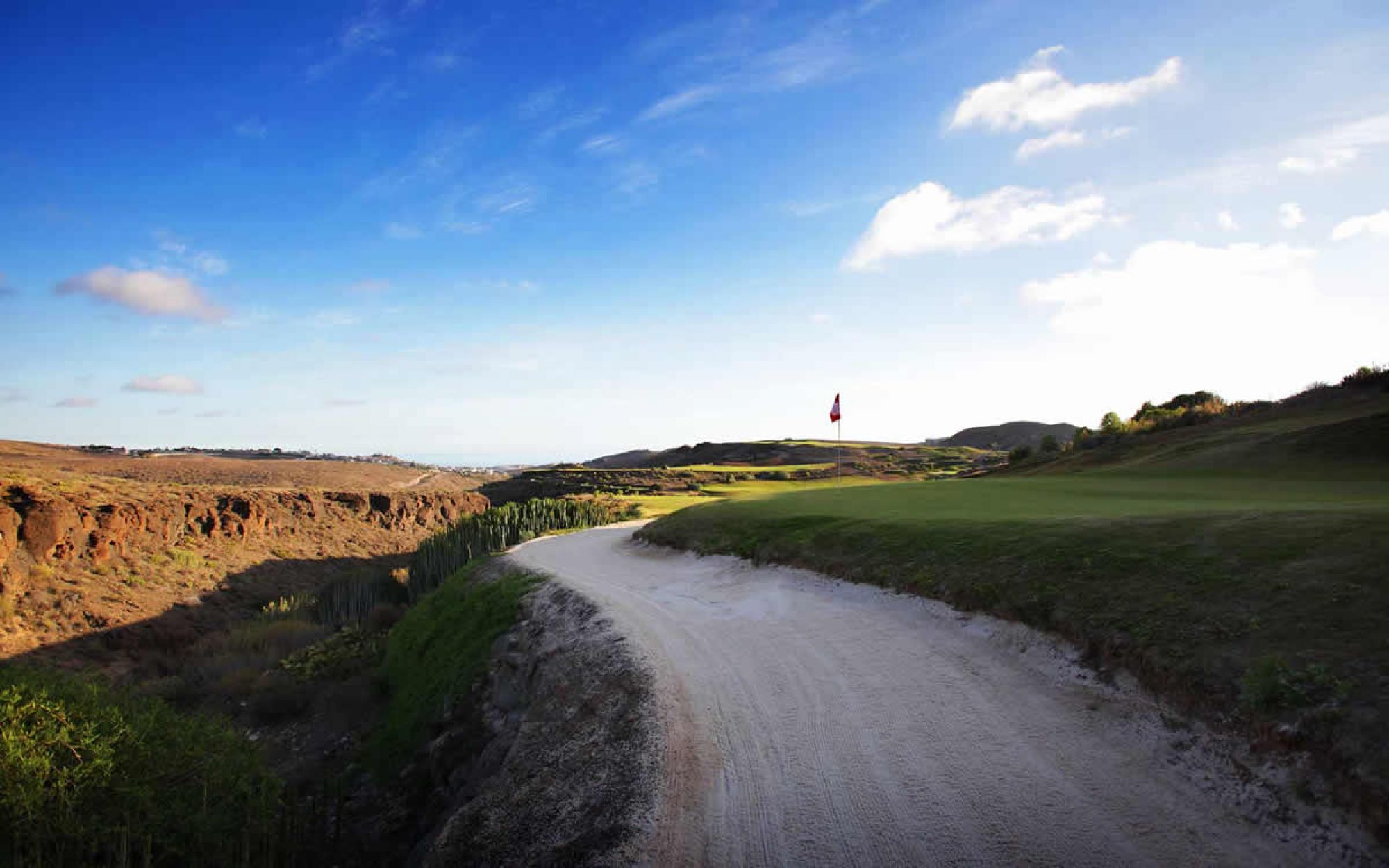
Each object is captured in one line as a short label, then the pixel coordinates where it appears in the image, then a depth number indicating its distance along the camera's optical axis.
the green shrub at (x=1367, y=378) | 25.83
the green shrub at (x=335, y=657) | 14.59
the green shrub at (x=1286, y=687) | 4.60
